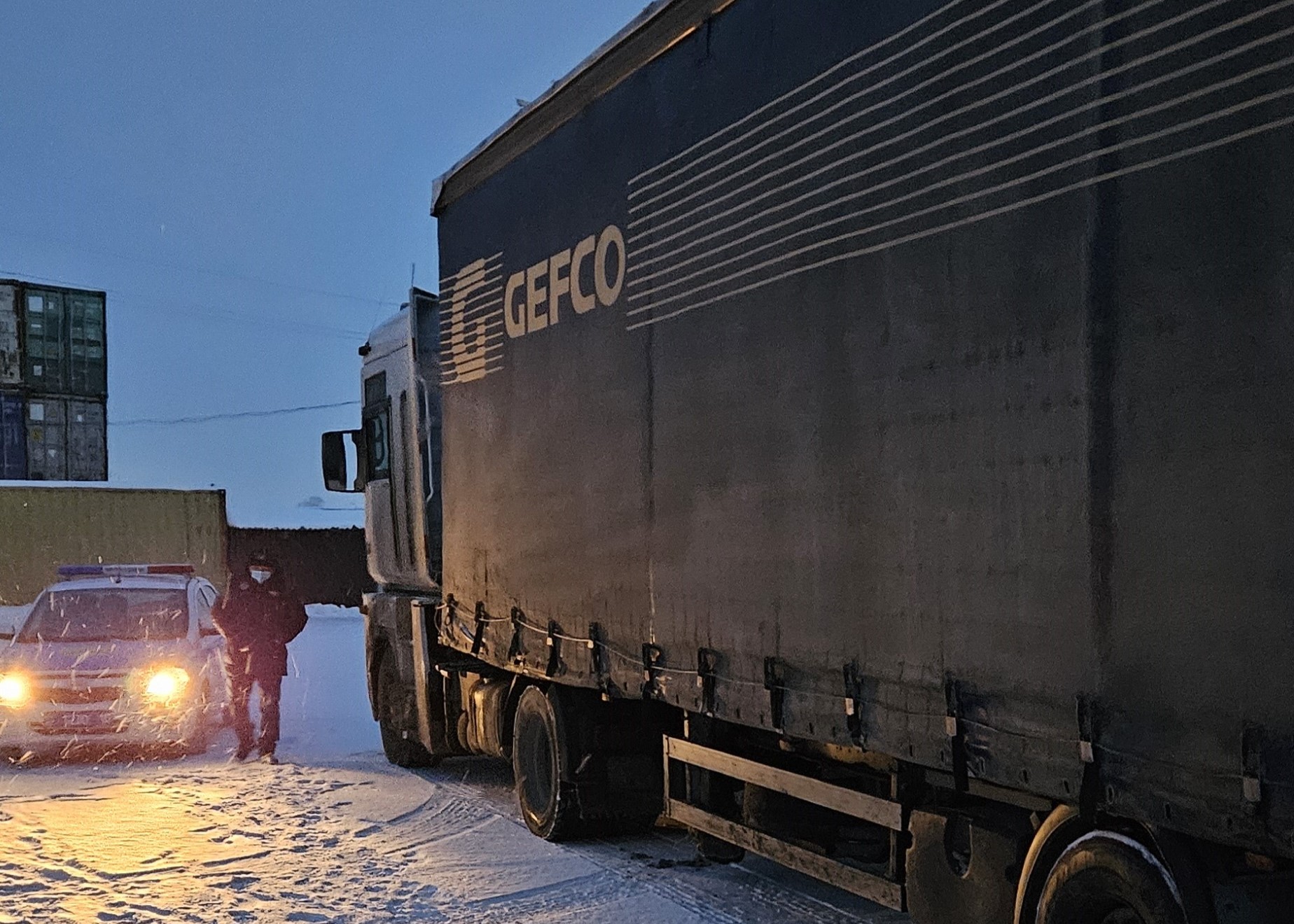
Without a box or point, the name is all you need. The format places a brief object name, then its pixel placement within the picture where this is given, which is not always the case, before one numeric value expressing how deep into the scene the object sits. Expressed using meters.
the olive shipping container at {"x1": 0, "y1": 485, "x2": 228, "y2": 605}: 36.09
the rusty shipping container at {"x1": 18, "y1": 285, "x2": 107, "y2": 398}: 43.41
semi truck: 3.45
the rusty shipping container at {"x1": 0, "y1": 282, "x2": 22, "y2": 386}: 42.61
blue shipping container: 42.59
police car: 11.20
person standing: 12.08
